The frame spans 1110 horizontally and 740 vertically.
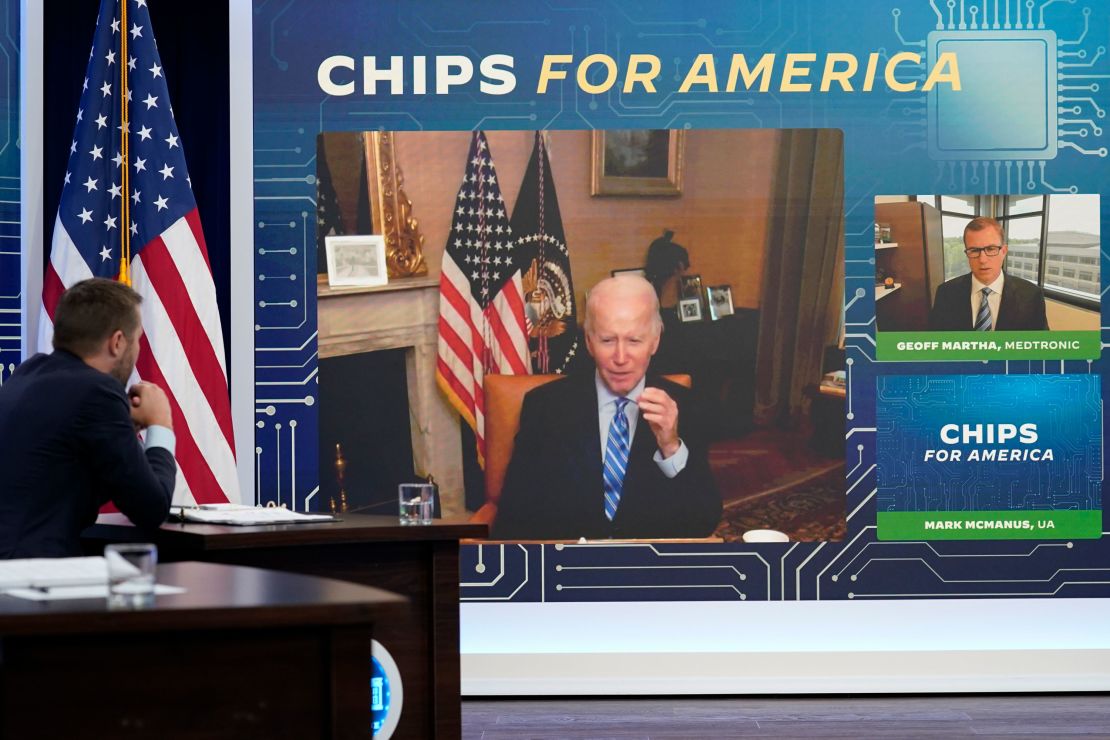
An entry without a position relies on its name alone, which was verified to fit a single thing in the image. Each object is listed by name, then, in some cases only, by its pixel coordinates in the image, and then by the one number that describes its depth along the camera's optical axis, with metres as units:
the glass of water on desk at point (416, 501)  6.66
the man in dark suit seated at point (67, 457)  5.75
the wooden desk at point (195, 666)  3.72
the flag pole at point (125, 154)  8.70
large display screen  9.62
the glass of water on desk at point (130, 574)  4.02
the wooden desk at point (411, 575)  6.13
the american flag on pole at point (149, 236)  8.60
